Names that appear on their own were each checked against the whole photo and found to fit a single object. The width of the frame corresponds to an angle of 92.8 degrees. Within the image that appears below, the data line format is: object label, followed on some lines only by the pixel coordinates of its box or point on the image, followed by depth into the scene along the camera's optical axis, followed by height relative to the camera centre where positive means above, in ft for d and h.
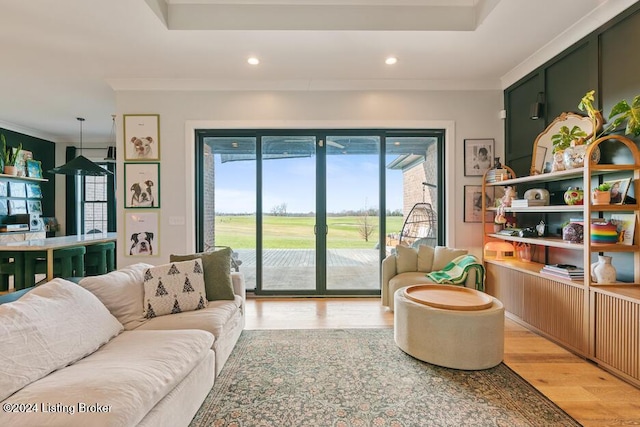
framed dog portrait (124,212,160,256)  13.10 -0.87
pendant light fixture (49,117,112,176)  14.17 +2.13
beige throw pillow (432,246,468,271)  12.17 -1.79
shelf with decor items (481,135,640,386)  7.16 -2.11
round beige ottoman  7.46 -3.07
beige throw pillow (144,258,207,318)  7.78 -2.01
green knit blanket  10.68 -2.21
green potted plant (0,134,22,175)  18.29 +3.45
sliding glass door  14.15 +0.44
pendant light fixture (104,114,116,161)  17.33 +3.95
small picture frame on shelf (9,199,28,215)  19.01 +0.40
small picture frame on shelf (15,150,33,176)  19.22 +3.36
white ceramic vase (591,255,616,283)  7.91 -1.55
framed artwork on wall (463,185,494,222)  13.52 +0.40
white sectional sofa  3.99 -2.48
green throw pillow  8.79 -1.81
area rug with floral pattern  5.85 -3.94
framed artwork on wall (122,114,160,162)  13.05 +3.26
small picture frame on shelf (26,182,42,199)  20.34 +1.55
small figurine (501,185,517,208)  11.78 +0.61
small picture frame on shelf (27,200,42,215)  20.33 +0.48
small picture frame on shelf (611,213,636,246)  7.86 -0.40
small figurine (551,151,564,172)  9.30 +1.55
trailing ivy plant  7.32 +2.44
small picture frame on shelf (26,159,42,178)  20.03 +3.02
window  22.33 +0.58
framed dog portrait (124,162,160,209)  13.07 +1.20
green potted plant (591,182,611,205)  7.93 +0.41
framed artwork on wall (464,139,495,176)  13.47 +2.52
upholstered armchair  11.98 -2.03
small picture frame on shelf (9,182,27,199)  19.06 +1.52
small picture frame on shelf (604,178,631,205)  7.89 +0.57
